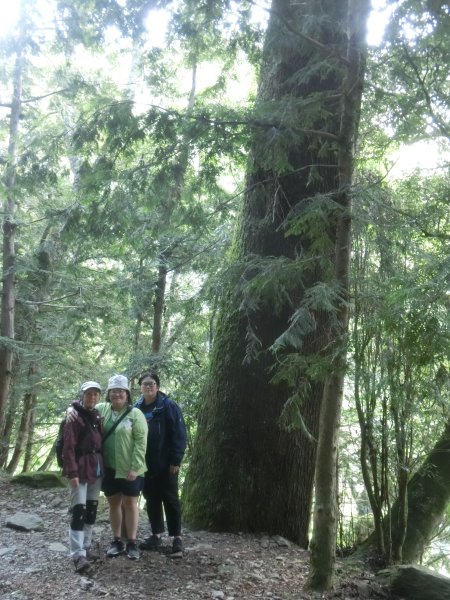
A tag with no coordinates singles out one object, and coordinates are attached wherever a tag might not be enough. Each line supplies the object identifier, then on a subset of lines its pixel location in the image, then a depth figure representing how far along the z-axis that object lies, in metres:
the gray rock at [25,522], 6.35
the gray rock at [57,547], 5.51
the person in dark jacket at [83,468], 4.84
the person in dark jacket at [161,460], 5.39
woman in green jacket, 5.05
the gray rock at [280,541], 5.92
